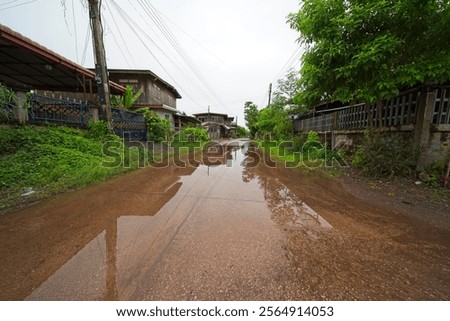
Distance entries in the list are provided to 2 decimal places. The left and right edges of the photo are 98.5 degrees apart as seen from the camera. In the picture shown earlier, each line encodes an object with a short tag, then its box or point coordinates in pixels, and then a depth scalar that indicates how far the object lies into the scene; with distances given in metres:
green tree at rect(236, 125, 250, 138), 66.79
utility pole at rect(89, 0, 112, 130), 8.48
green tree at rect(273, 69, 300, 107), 15.04
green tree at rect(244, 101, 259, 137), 43.47
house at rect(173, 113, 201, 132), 25.05
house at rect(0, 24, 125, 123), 6.71
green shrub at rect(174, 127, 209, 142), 18.20
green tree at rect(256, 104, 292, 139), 16.49
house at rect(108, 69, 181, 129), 20.16
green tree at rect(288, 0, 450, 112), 4.63
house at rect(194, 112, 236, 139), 43.86
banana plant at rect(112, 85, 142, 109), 14.05
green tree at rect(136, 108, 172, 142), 14.47
